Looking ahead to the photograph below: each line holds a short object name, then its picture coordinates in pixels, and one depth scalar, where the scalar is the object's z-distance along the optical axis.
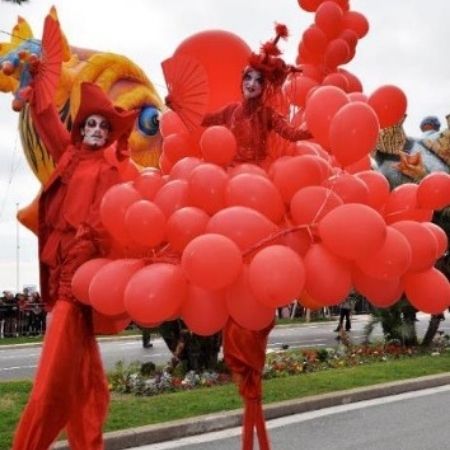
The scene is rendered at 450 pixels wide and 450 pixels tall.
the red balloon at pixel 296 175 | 3.25
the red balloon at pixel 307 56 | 4.64
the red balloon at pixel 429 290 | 3.34
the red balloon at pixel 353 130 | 3.16
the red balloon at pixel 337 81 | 4.33
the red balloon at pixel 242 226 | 2.99
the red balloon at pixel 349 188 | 3.19
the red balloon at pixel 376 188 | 3.47
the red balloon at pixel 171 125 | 4.12
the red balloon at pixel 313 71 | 4.56
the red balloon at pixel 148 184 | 3.56
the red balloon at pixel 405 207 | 3.47
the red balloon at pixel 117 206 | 3.35
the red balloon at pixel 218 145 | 3.44
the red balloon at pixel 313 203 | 3.10
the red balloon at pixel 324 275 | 2.97
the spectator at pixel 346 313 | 19.08
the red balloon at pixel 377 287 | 3.25
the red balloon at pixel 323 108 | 3.36
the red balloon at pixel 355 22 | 4.70
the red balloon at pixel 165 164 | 4.12
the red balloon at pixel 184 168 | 3.56
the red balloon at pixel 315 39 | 4.57
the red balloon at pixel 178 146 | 4.05
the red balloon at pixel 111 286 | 3.16
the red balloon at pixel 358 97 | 3.57
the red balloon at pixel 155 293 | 2.99
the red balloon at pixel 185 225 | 3.13
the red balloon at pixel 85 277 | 3.38
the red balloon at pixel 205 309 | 3.09
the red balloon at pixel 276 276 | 2.83
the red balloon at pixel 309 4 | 4.78
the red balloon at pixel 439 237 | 3.39
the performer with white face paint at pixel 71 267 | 3.44
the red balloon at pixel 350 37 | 4.59
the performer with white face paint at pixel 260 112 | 3.72
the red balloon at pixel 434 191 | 3.45
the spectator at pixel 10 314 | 18.08
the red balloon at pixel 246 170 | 3.34
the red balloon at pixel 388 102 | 3.79
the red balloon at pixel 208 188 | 3.23
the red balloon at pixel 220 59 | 4.08
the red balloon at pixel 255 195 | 3.13
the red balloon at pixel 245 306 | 3.01
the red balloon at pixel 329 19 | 4.57
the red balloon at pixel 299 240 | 3.11
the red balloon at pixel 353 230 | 2.91
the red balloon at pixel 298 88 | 4.08
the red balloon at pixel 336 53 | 4.52
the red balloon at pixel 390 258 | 3.04
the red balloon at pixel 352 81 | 4.59
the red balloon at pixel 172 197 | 3.33
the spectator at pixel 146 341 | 14.78
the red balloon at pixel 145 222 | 3.19
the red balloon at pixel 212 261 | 2.88
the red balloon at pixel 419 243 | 3.22
